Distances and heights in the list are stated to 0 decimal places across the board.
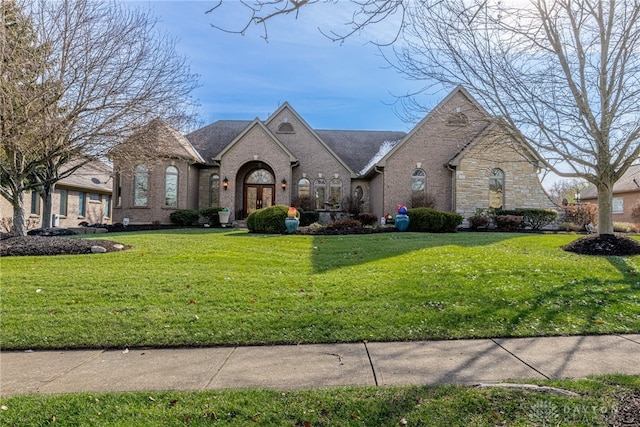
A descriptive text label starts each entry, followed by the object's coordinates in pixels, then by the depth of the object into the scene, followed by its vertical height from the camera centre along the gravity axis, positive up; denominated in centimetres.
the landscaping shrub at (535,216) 1992 +5
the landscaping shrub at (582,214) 2010 +22
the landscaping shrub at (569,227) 1936 -47
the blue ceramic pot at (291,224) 1609 -59
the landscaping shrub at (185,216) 2134 -50
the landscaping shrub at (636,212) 2507 +51
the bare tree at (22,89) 906 +286
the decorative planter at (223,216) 2141 -43
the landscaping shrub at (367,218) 2067 -32
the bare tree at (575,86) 798 +305
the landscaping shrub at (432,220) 1719 -29
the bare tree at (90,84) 1038 +353
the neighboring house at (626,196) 3038 +197
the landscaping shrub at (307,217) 2062 -35
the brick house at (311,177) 2095 +201
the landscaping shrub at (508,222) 1871 -28
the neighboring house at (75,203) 2357 +7
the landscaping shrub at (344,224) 1708 -58
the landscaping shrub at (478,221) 1902 -30
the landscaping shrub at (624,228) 2063 -48
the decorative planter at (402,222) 1706 -40
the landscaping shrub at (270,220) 1634 -46
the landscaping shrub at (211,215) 2169 -40
